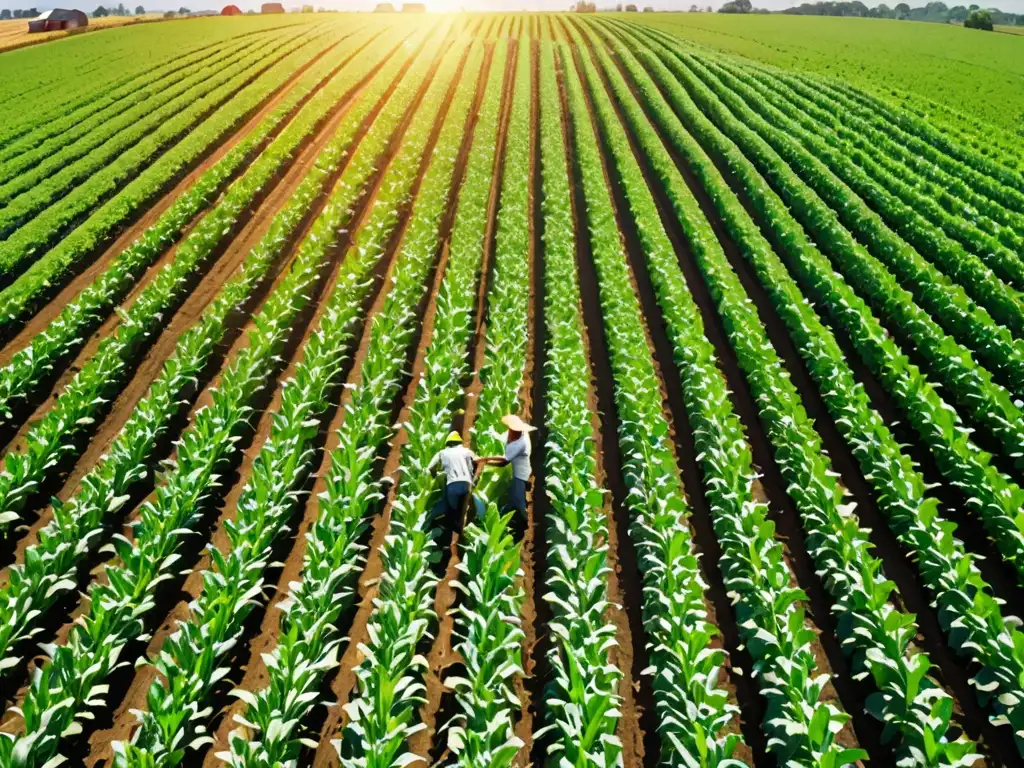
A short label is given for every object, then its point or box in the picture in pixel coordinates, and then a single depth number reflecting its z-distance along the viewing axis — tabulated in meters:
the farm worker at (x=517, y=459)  8.96
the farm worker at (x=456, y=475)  8.69
